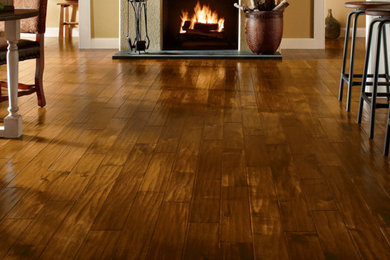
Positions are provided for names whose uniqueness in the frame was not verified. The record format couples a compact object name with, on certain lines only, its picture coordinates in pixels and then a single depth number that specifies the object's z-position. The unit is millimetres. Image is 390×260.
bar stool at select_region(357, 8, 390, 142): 3584
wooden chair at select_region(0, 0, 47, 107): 4449
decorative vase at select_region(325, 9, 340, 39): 9227
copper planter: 7004
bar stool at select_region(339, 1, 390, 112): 4181
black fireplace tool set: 7312
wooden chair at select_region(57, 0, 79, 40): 9367
